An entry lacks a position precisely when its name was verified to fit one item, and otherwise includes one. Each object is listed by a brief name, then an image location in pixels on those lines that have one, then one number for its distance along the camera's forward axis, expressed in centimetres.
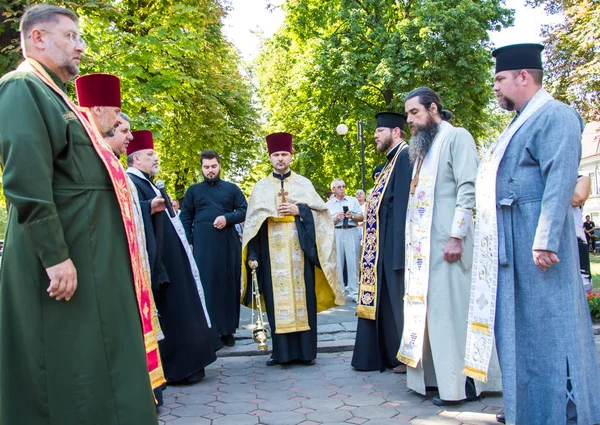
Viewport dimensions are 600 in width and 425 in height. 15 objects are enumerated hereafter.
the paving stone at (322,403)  463
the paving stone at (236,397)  498
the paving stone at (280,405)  465
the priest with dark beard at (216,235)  752
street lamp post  1607
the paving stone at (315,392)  501
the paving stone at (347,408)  454
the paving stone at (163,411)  472
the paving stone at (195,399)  502
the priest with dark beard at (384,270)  553
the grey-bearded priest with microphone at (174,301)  557
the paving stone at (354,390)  501
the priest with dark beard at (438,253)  452
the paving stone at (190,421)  441
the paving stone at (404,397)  472
